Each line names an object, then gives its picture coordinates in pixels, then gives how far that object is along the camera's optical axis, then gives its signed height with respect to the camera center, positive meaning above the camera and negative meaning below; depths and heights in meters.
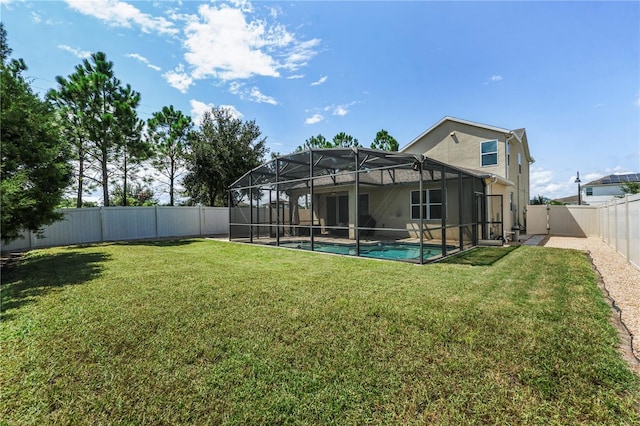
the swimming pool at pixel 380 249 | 9.13 -1.41
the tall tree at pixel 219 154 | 18.27 +4.12
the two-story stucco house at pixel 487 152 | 12.54 +2.98
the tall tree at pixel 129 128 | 13.22 +4.41
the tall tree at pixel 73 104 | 12.49 +5.36
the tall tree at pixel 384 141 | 29.72 +7.76
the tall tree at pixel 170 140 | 18.47 +5.22
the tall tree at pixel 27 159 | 6.36 +1.45
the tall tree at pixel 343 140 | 33.53 +9.00
